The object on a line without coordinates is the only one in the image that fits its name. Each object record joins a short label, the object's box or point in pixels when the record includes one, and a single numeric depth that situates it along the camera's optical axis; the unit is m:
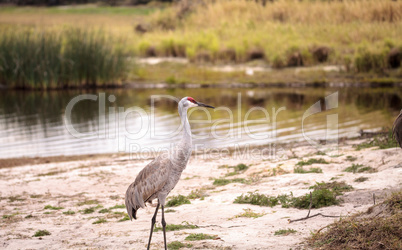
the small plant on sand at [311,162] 19.39
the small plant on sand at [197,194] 16.97
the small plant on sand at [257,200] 15.27
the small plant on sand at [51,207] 16.91
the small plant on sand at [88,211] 16.34
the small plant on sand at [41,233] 14.15
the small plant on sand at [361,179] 16.41
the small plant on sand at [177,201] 16.42
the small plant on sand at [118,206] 16.69
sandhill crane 12.62
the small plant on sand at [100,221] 15.21
